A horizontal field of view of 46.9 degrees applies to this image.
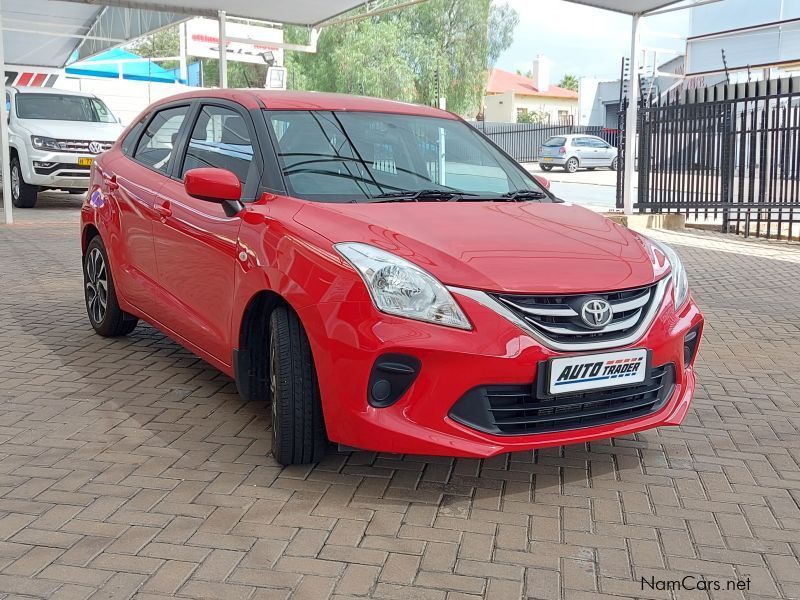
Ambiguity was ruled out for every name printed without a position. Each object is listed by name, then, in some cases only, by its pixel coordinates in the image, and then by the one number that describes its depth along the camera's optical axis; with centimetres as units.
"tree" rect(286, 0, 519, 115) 4253
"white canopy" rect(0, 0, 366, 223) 1466
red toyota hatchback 342
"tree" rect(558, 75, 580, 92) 12375
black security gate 1249
